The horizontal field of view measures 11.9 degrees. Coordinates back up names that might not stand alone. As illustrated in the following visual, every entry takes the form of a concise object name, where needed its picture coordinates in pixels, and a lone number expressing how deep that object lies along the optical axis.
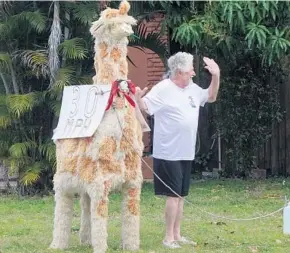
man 13.93
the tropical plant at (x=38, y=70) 20.87
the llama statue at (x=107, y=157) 13.01
